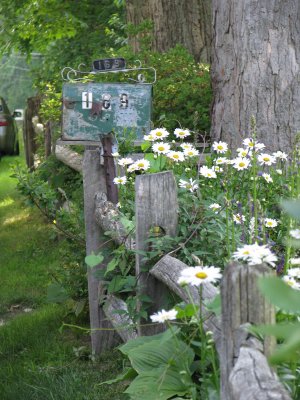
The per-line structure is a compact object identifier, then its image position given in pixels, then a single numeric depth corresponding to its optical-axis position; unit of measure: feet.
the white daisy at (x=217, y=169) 14.81
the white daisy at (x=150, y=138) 14.53
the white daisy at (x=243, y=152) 14.52
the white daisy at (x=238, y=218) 13.34
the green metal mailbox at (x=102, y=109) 19.75
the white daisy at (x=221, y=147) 15.35
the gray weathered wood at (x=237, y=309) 6.64
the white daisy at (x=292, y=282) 7.99
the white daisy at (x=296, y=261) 9.06
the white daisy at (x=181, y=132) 15.12
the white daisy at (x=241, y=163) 14.23
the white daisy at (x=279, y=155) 14.66
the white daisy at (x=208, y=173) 13.95
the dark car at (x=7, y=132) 70.49
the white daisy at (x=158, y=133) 14.61
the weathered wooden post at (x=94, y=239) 17.94
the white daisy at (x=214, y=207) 13.35
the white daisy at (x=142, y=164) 13.85
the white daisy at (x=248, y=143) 13.36
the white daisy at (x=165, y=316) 8.44
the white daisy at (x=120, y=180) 15.65
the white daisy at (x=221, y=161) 14.11
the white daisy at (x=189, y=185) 13.76
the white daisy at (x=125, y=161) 15.00
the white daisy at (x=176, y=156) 14.06
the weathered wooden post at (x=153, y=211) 12.44
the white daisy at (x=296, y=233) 7.92
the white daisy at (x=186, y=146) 14.92
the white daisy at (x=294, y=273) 8.54
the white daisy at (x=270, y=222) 13.14
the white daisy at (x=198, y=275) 7.66
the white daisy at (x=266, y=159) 14.02
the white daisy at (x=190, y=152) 14.82
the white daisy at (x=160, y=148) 14.01
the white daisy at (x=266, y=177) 14.97
